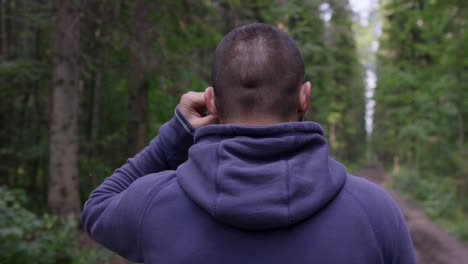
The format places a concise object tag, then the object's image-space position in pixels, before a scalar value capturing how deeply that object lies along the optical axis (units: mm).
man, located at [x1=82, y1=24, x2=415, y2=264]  1466
